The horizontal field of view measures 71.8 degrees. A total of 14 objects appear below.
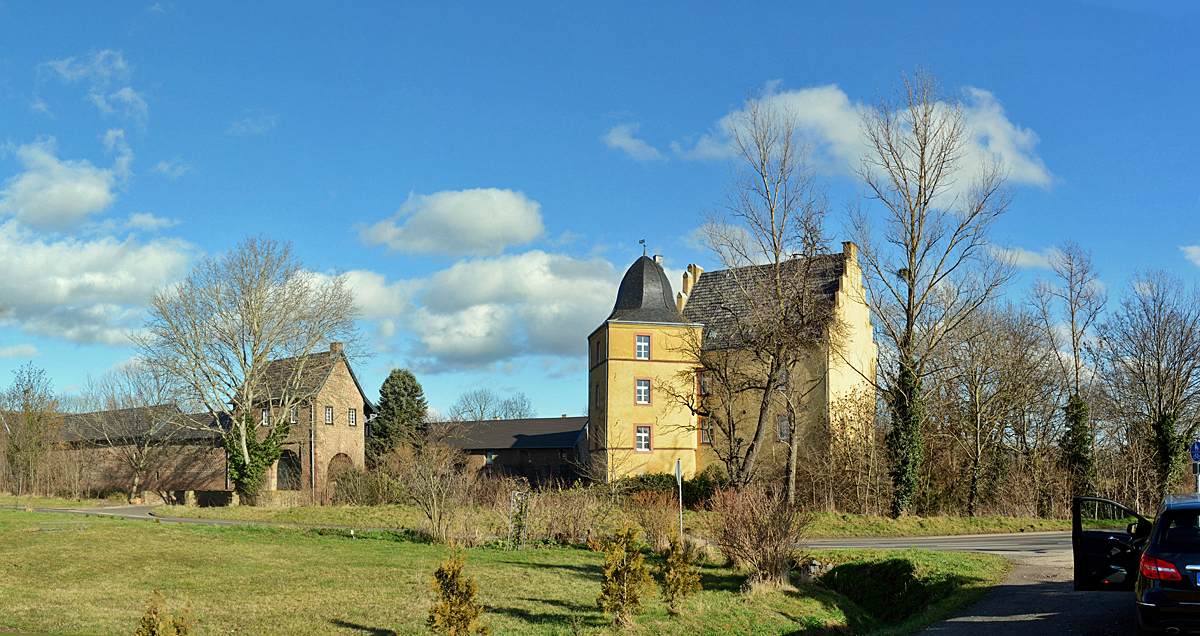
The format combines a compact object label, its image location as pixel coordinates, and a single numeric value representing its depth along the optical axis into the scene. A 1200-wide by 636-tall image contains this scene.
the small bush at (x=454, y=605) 9.73
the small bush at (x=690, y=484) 37.03
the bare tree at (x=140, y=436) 49.56
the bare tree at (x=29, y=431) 47.88
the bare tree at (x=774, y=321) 29.62
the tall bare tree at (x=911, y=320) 29.17
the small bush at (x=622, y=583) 11.53
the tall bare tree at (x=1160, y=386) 31.69
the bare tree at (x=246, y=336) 40.06
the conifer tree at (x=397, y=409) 50.84
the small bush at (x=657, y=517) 20.20
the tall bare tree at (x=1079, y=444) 31.88
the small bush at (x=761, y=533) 15.40
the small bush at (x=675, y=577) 12.33
